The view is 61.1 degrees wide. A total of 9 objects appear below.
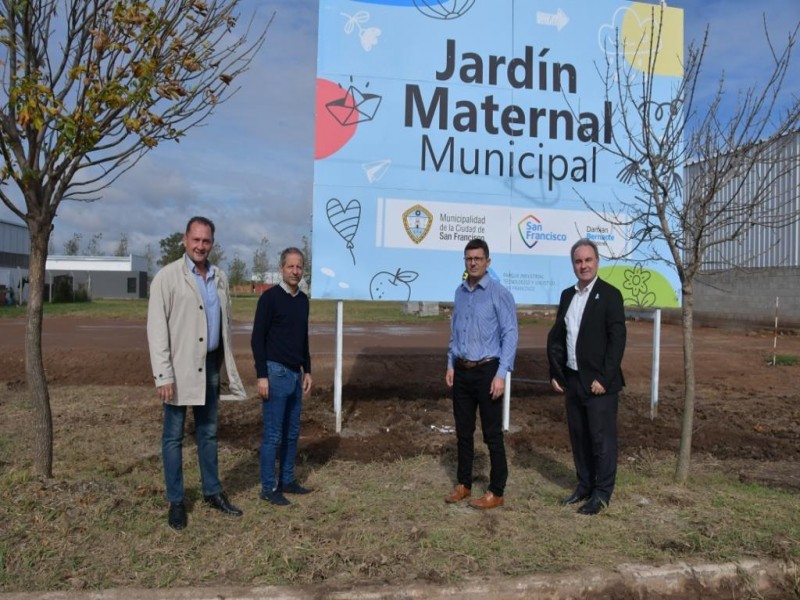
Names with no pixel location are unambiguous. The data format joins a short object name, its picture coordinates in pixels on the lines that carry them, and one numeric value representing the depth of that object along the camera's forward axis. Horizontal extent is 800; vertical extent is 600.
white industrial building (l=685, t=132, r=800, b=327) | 23.09
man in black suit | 4.83
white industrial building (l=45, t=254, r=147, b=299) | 62.03
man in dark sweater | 4.91
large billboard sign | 7.30
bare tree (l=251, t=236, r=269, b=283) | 67.12
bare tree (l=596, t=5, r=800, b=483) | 5.15
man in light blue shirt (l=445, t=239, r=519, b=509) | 4.85
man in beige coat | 4.29
